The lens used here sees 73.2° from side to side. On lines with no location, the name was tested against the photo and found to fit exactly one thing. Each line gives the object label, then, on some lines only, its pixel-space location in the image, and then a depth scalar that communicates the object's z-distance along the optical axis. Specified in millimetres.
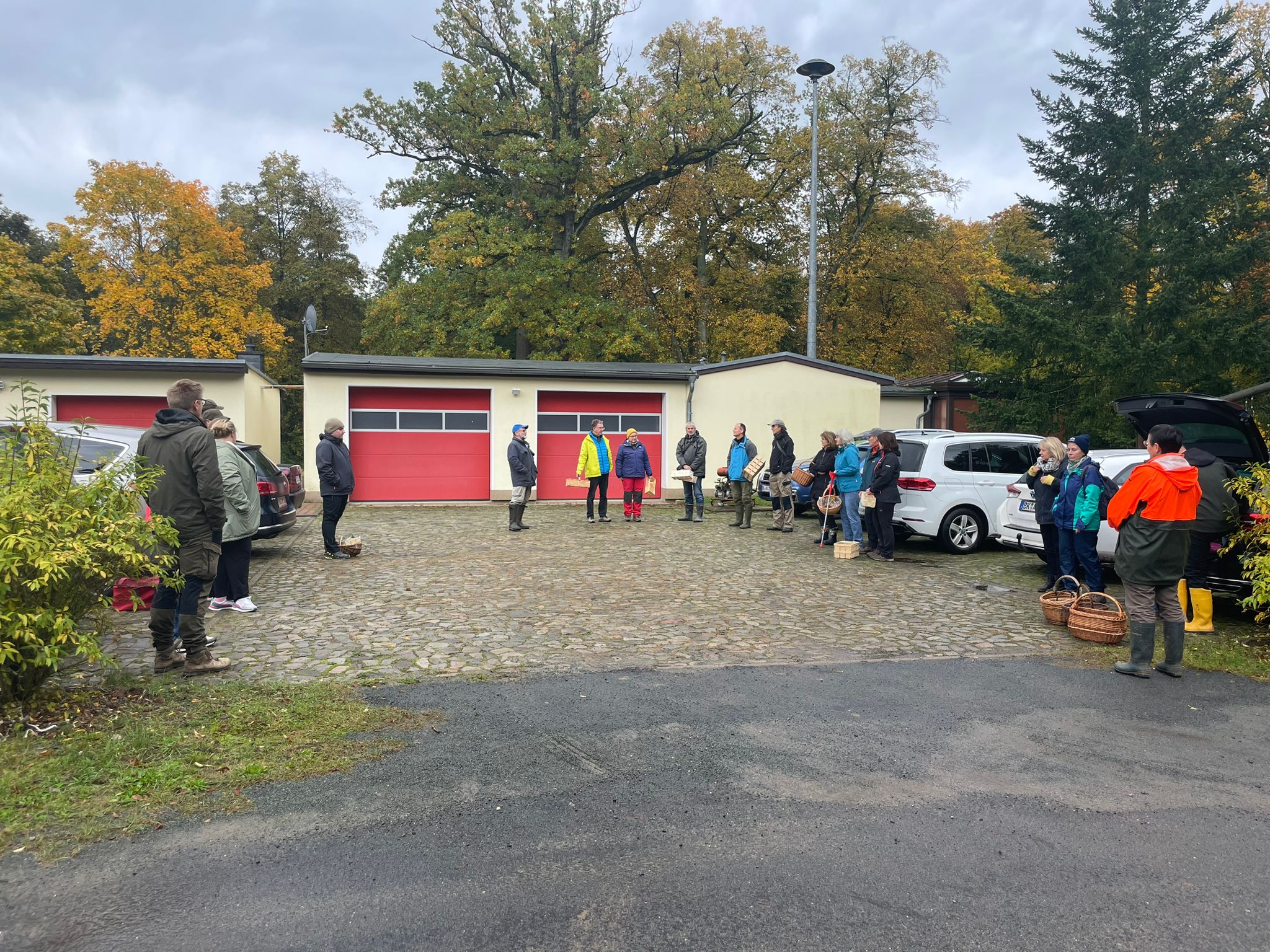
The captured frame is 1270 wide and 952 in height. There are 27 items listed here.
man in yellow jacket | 15359
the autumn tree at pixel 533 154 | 28391
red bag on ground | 7477
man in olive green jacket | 5648
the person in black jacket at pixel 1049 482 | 8664
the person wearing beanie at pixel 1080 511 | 8016
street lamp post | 19875
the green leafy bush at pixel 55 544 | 4355
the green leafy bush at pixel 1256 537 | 6668
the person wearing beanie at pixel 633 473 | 15570
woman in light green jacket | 7125
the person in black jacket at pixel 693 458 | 15336
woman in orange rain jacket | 6129
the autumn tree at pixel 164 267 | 33969
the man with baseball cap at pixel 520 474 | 13961
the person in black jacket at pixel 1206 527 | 7438
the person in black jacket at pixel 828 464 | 13008
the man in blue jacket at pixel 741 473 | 14406
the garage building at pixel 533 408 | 18109
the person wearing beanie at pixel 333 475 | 10617
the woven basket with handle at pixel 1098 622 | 6980
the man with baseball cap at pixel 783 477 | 14516
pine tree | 17109
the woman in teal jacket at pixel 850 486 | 12039
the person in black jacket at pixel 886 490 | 11336
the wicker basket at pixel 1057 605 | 7707
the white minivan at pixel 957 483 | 12164
